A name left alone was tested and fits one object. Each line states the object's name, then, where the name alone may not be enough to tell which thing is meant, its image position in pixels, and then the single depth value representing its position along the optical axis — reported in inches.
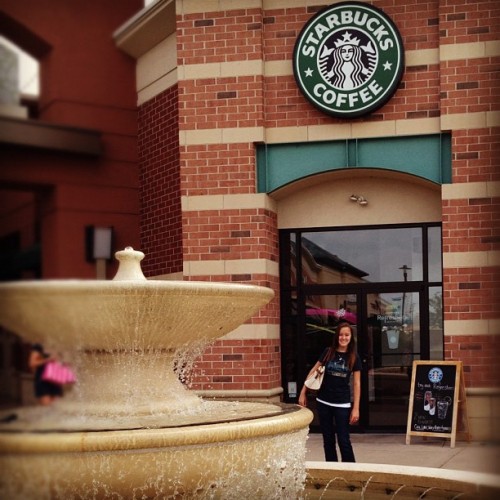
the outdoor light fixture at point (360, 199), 404.2
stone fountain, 127.4
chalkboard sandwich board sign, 360.2
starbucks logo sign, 384.5
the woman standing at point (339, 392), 249.4
